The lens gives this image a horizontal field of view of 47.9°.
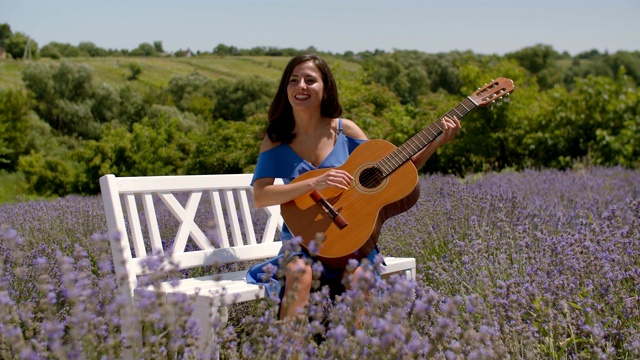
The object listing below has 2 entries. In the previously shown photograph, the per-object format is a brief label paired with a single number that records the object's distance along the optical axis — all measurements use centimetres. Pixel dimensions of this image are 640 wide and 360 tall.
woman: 281
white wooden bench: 250
